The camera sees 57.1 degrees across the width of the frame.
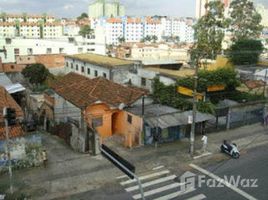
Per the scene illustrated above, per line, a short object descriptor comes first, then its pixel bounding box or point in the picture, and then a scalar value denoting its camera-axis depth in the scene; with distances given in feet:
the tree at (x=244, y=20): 129.21
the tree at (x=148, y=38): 381.38
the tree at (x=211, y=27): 101.84
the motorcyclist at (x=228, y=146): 50.88
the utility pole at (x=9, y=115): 35.63
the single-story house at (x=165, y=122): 54.39
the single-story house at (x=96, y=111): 54.07
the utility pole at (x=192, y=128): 49.43
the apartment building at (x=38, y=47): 140.65
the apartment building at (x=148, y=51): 219.61
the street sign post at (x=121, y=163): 25.72
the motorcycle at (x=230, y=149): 50.25
